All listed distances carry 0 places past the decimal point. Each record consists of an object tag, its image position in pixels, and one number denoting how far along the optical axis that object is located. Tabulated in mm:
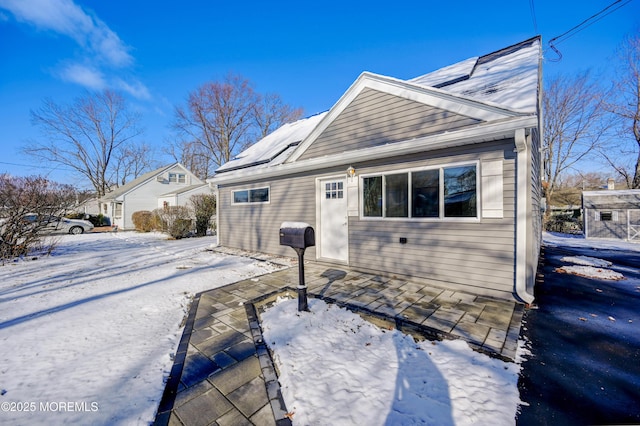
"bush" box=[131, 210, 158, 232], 16828
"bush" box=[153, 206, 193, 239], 12538
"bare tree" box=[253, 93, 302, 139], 23891
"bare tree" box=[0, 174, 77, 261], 7258
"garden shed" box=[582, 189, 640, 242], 10312
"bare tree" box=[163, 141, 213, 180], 24469
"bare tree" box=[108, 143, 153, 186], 27969
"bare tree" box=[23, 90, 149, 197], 23719
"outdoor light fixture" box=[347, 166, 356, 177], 5570
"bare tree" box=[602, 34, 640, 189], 13391
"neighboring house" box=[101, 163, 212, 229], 20156
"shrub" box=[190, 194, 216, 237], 13484
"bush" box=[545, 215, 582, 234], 13498
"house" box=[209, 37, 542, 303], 3824
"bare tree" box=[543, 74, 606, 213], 15616
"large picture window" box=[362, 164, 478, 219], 4183
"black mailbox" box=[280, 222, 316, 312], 3301
